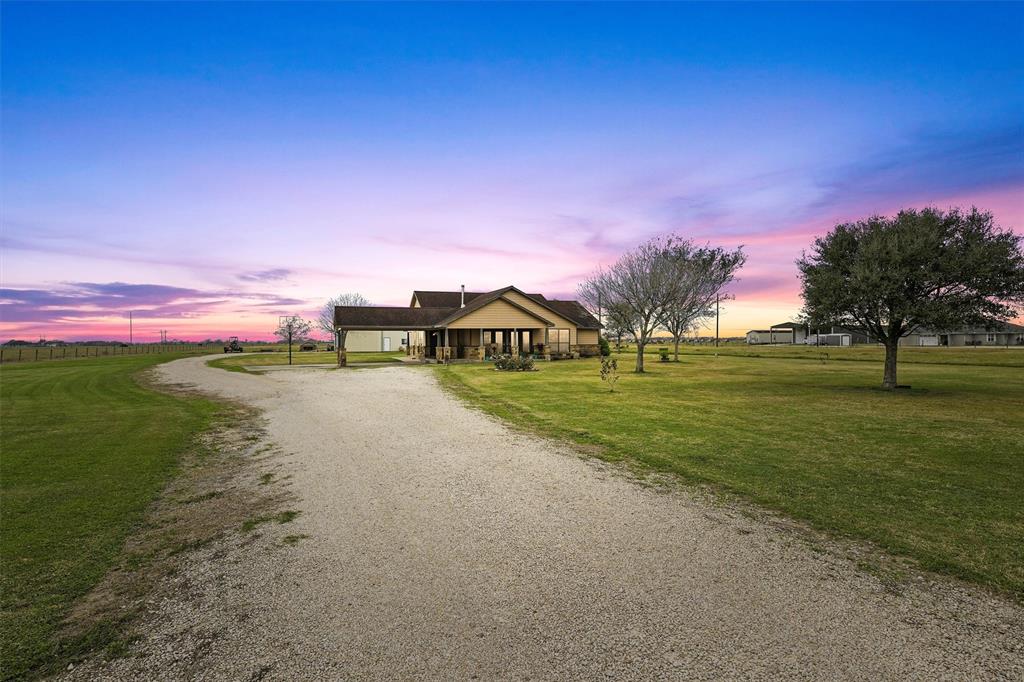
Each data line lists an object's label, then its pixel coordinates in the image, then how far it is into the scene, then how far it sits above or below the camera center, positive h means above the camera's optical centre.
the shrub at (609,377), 19.48 -1.82
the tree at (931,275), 17.73 +2.19
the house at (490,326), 38.91 +1.28
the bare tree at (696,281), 32.05 +4.41
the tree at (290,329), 42.41 +1.38
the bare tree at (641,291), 30.75 +3.10
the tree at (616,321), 32.75 +1.27
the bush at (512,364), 28.61 -1.37
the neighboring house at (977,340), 72.44 -0.92
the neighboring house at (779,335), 95.25 +0.35
